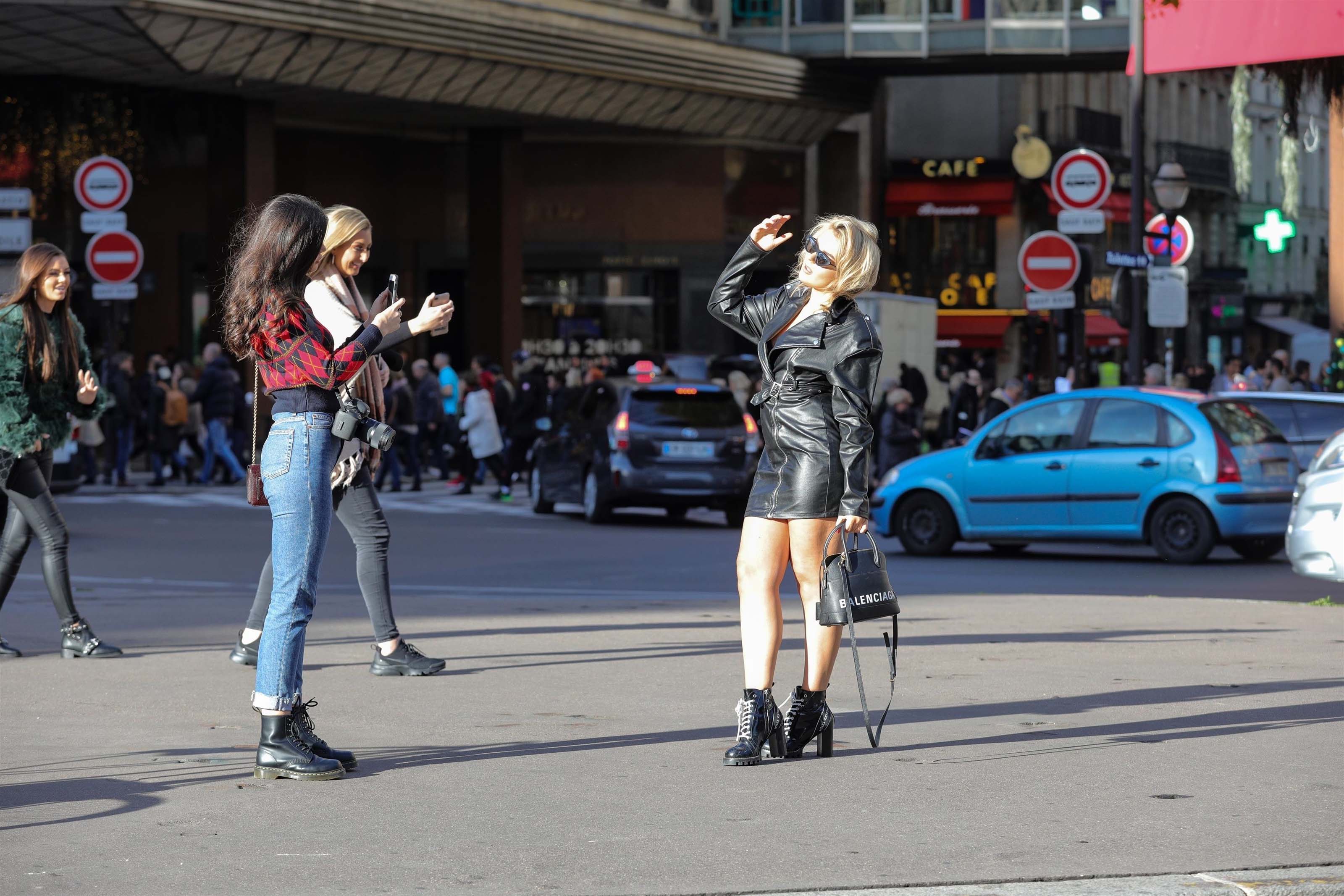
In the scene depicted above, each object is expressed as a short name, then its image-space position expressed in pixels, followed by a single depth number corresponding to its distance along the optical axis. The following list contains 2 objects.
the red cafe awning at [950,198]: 51.28
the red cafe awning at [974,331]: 51.91
